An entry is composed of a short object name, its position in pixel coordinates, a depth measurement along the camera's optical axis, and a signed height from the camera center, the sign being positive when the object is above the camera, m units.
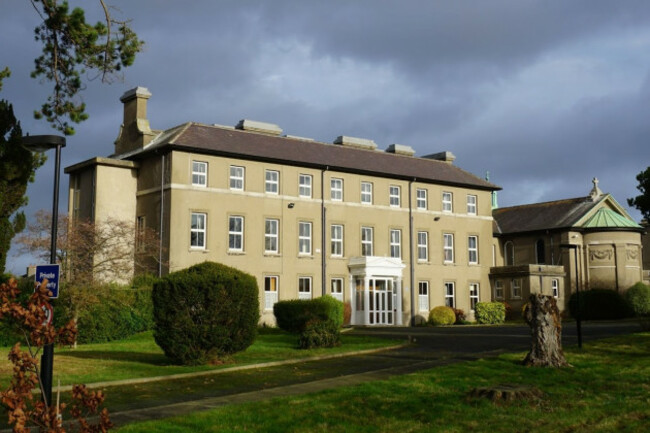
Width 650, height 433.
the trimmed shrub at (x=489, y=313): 47.62 -0.38
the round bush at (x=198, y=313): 19.42 -0.11
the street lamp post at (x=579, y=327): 21.80 -0.62
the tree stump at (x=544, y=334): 17.81 -0.66
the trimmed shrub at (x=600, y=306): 50.75 +0.04
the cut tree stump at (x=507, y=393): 12.76 -1.51
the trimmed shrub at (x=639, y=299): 51.09 +0.50
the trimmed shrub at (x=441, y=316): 47.16 -0.55
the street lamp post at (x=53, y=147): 11.98 +2.77
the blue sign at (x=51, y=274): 11.89 +0.58
